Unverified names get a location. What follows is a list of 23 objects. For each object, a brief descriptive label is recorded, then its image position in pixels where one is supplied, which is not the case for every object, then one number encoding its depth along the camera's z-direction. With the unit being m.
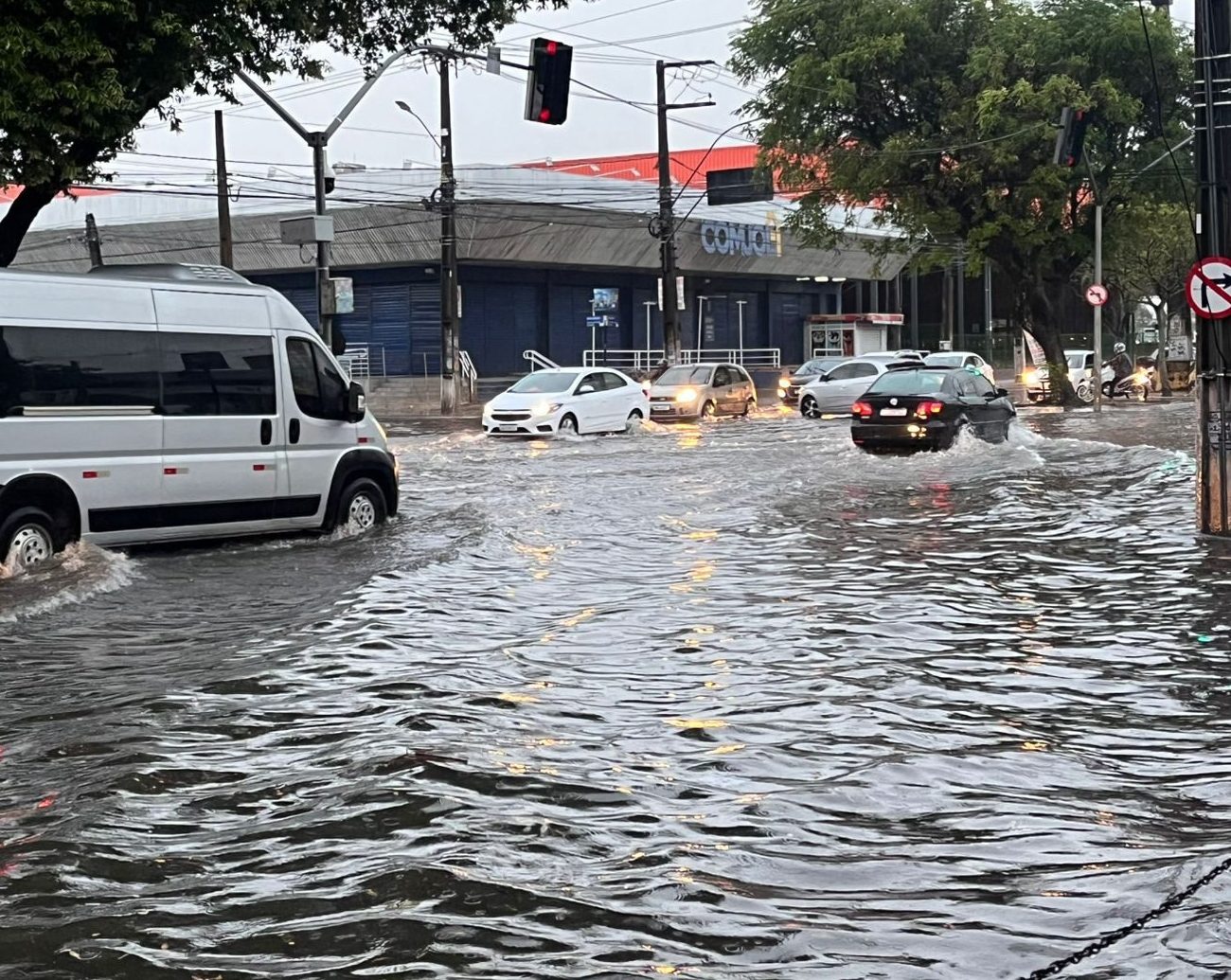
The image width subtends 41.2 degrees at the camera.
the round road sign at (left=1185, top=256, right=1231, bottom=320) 13.83
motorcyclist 48.38
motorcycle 48.31
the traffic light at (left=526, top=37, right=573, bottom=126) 20.62
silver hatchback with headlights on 38.66
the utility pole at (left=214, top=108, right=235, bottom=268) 40.31
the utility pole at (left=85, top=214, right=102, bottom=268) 44.16
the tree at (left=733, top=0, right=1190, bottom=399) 42.56
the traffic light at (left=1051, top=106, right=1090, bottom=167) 35.28
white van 12.47
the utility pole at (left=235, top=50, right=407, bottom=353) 27.88
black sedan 23.88
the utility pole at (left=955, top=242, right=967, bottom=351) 76.94
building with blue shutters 50.44
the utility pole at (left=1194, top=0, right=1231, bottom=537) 13.94
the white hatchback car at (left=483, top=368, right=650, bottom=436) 32.00
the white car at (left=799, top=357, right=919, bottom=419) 40.19
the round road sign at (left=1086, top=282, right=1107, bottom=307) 41.59
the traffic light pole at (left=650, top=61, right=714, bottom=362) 44.78
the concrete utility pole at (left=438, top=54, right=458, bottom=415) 42.72
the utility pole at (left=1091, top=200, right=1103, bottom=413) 41.97
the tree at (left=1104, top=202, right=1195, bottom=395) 62.94
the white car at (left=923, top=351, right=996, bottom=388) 37.85
